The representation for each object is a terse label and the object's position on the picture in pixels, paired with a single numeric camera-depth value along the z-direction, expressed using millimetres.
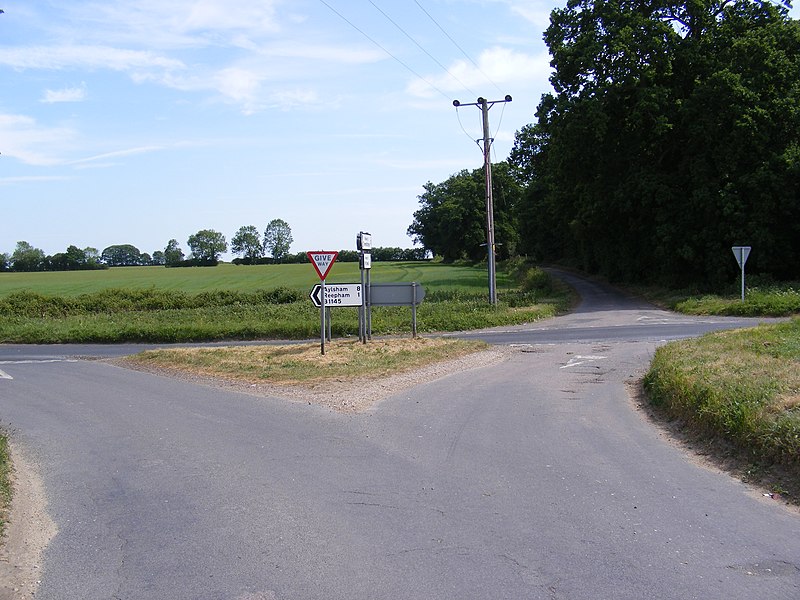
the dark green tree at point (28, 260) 101812
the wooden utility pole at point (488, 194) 33062
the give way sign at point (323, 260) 17531
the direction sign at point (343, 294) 18844
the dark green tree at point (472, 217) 100938
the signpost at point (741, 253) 28500
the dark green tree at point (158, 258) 139900
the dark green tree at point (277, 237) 164750
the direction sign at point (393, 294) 20438
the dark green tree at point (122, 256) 140625
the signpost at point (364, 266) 19234
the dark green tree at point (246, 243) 158250
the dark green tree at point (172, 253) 129163
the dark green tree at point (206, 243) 144250
